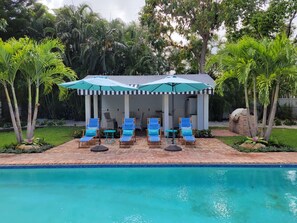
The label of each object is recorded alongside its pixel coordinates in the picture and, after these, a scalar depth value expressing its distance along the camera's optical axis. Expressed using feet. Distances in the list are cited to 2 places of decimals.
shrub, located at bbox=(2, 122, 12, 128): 71.12
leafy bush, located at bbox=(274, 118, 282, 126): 73.72
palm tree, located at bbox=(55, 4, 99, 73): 78.19
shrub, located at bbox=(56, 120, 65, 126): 76.55
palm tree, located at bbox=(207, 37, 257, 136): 38.33
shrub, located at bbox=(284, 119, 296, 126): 74.66
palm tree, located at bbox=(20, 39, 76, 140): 39.55
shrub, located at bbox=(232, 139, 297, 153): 38.87
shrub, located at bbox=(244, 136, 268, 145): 40.83
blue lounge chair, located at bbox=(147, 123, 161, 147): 42.48
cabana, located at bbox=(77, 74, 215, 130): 52.89
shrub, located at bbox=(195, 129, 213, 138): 53.09
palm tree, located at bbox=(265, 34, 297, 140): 37.05
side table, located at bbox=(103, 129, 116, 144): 48.16
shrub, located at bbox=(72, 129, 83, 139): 53.96
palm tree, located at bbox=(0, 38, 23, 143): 38.26
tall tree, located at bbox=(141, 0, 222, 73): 75.40
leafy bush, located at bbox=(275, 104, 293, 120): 85.66
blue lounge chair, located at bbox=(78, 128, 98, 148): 43.22
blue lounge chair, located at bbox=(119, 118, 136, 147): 43.22
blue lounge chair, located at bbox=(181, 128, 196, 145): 42.32
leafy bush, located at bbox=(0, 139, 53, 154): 39.11
